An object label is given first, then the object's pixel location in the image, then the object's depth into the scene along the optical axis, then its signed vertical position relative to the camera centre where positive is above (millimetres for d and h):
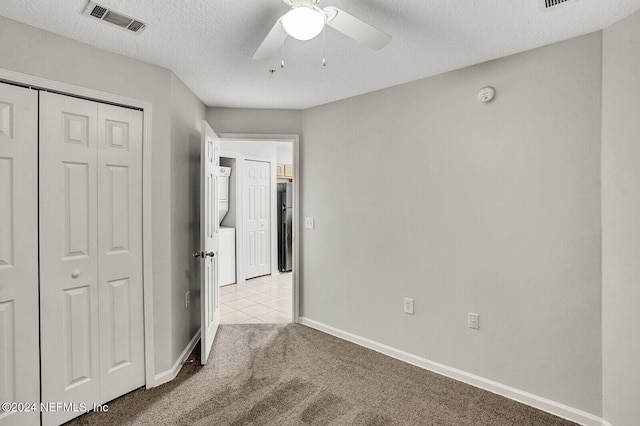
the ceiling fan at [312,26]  1271 +801
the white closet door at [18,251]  1738 -210
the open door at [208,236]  2684 -210
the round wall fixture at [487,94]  2289 +823
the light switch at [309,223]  3488 -117
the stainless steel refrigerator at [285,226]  6078 -262
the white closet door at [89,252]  1900 -249
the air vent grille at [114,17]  1646 +1029
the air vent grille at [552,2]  1508 +974
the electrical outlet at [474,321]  2400 -804
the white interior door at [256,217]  5441 -86
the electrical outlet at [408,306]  2764 -795
